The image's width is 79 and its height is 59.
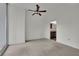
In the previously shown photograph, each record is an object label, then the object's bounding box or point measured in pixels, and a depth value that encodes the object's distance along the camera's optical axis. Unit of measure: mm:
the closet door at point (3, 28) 2876
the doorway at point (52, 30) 5213
